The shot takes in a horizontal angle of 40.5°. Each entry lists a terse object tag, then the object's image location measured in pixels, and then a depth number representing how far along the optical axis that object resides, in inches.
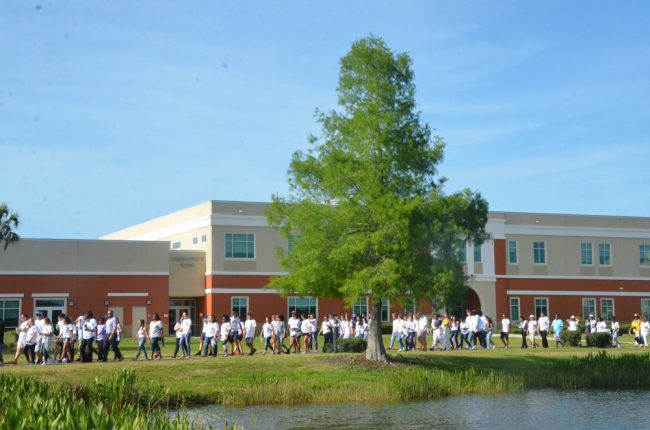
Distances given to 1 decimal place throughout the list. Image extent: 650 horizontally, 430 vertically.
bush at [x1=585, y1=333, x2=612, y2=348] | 1499.8
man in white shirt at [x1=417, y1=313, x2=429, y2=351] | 1432.1
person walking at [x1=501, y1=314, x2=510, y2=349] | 1517.0
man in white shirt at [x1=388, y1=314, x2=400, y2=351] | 1390.3
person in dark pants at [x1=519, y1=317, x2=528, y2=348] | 1482.5
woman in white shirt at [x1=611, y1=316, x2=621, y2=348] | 1520.9
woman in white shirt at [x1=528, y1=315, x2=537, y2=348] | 1505.9
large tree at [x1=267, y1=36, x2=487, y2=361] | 1147.3
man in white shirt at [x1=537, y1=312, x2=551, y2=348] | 1518.2
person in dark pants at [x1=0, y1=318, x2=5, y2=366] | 1147.3
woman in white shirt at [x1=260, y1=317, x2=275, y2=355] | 1302.9
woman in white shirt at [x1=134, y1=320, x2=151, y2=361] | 1166.5
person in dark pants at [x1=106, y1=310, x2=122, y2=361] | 1123.9
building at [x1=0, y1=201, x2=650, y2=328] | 2006.6
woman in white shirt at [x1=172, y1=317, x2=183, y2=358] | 1210.8
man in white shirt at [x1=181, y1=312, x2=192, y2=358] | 1204.5
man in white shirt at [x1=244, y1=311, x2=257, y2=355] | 1266.0
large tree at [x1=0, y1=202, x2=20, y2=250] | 1724.9
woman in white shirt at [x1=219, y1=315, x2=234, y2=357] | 1248.9
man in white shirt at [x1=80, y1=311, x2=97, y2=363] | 1105.4
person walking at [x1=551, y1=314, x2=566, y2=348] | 1515.7
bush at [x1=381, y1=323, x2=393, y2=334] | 2043.6
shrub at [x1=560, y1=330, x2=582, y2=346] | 1530.5
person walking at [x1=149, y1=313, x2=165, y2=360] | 1171.9
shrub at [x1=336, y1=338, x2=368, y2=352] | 1327.0
